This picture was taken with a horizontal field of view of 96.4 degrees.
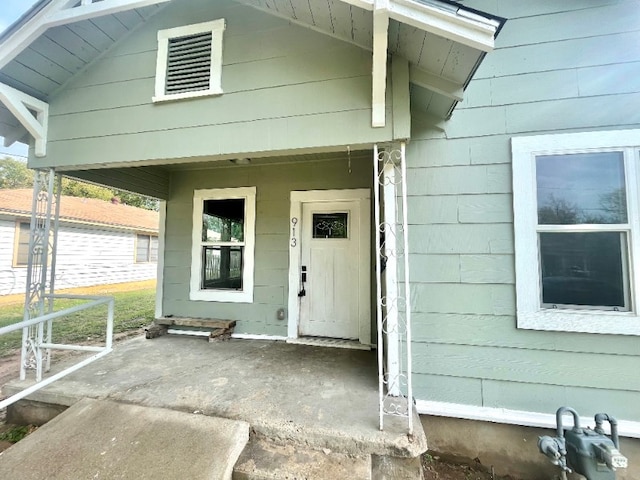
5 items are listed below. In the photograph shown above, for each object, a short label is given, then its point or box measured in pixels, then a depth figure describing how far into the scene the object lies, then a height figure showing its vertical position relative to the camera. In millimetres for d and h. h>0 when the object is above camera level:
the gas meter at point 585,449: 1785 -1221
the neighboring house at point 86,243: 8406 +483
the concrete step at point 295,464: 1603 -1213
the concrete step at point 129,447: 1596 -1169
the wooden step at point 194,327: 3885 -998
